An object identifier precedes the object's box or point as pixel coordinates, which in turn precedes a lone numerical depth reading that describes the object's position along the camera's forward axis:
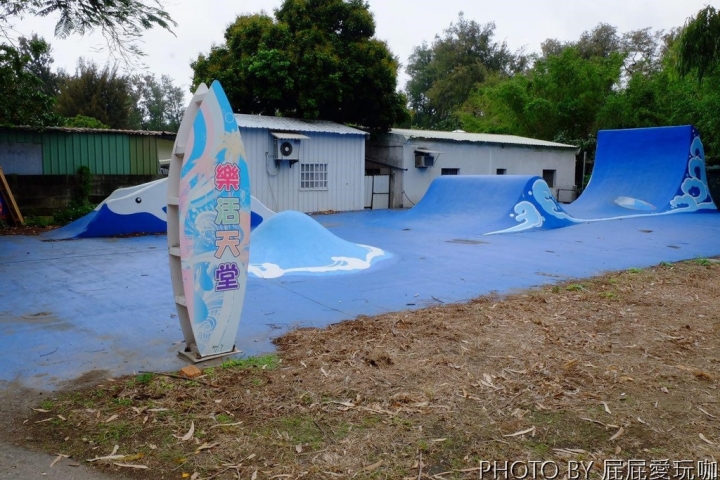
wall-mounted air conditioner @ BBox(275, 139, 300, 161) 16.19
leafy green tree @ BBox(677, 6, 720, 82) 10.10
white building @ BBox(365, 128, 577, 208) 19.44
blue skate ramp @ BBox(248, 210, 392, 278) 7.81
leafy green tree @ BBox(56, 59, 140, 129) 30.25
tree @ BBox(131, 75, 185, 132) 43.72
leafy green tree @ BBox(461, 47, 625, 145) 24.17
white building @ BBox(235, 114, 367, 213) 16.17
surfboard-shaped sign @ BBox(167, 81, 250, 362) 4.04
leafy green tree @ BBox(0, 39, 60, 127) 12.53
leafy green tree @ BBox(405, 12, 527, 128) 36.47
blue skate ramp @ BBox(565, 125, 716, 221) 16.97
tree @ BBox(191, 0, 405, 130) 17.73
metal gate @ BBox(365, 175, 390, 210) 19.06
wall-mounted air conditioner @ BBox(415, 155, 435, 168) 19.38
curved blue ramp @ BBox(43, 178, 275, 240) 11.58
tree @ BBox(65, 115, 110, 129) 25.55
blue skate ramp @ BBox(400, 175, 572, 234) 13.27
